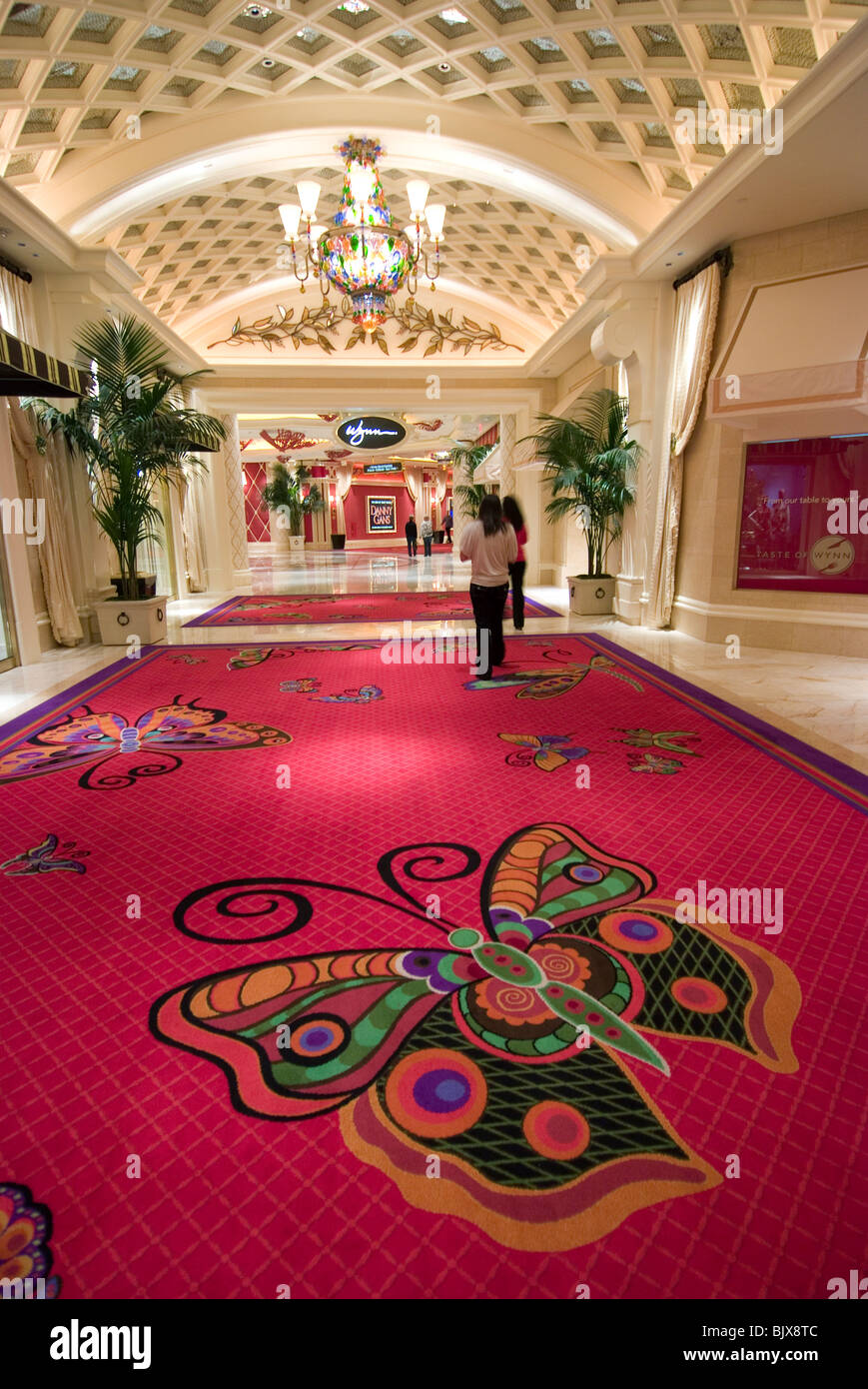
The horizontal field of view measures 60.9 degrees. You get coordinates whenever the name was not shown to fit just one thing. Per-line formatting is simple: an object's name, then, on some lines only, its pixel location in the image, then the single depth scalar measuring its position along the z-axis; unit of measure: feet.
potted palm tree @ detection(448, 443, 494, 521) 59.67
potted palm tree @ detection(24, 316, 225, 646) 23.21
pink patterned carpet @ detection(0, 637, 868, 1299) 4.27
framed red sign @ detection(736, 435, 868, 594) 20.20
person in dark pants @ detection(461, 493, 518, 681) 16.88
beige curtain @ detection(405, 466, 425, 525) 99.00
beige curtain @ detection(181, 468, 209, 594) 42.16
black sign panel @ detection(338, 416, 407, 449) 61.98
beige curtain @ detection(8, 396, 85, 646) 22.56
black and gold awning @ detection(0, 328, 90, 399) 15.42
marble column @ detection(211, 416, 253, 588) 43.65
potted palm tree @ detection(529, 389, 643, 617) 26.91
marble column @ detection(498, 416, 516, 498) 44.29
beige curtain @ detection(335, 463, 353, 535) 93.97
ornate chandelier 22.62
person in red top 21.61
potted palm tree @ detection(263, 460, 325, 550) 83.46
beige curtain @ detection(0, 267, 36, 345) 21.29
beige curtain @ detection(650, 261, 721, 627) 22.31
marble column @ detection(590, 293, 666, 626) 25.53
